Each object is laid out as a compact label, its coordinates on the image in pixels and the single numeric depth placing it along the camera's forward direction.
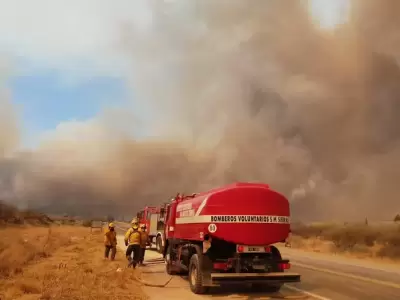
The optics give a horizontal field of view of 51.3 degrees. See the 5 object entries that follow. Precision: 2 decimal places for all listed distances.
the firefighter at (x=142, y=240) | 16.56
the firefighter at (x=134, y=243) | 16.06
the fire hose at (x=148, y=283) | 12.84
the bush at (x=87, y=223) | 110.32
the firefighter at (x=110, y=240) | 17.71
